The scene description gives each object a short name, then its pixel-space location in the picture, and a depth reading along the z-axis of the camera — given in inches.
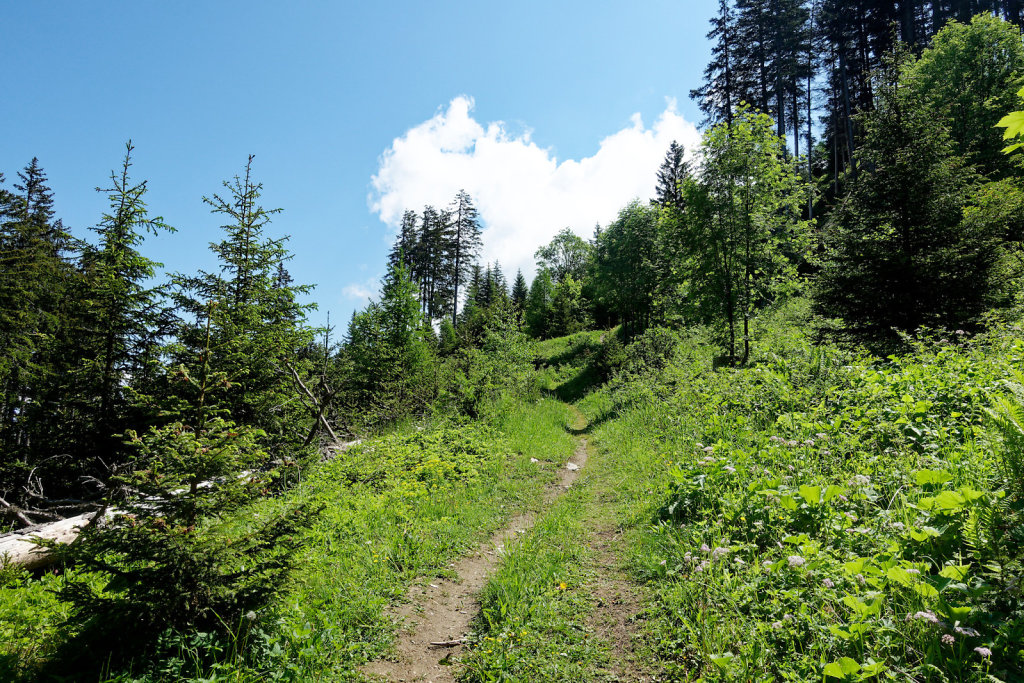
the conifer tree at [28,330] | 307.3
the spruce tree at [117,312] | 318.7
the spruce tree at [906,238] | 365.4
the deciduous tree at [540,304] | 1937.7
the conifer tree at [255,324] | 344.5
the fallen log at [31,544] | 227.0
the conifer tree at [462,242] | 1803.6
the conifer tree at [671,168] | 1867.6
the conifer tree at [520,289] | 2421.3
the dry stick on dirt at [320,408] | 268.4
